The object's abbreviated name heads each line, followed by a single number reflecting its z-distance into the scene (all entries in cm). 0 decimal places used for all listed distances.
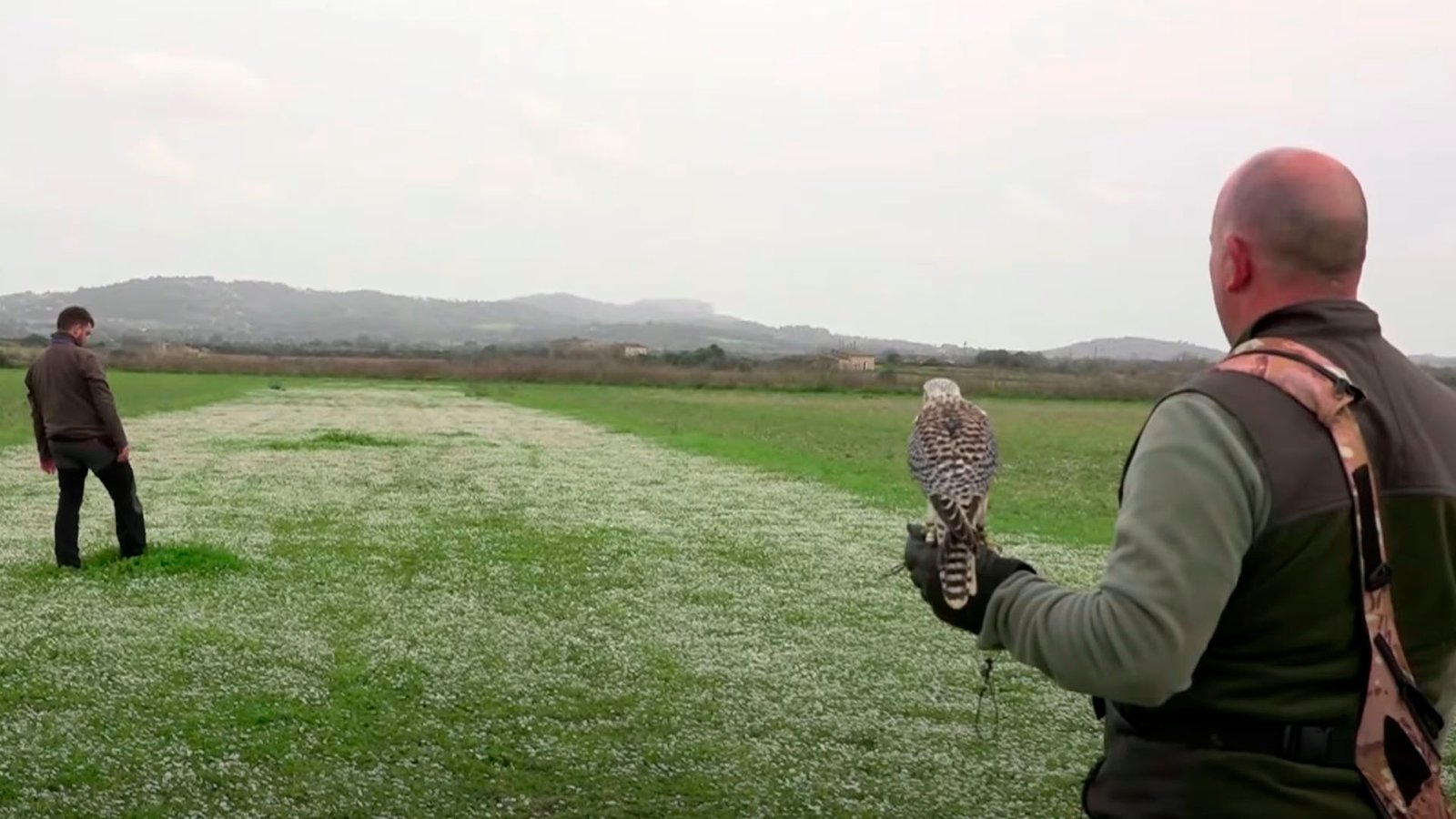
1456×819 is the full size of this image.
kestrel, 373
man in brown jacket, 1473
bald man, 295
